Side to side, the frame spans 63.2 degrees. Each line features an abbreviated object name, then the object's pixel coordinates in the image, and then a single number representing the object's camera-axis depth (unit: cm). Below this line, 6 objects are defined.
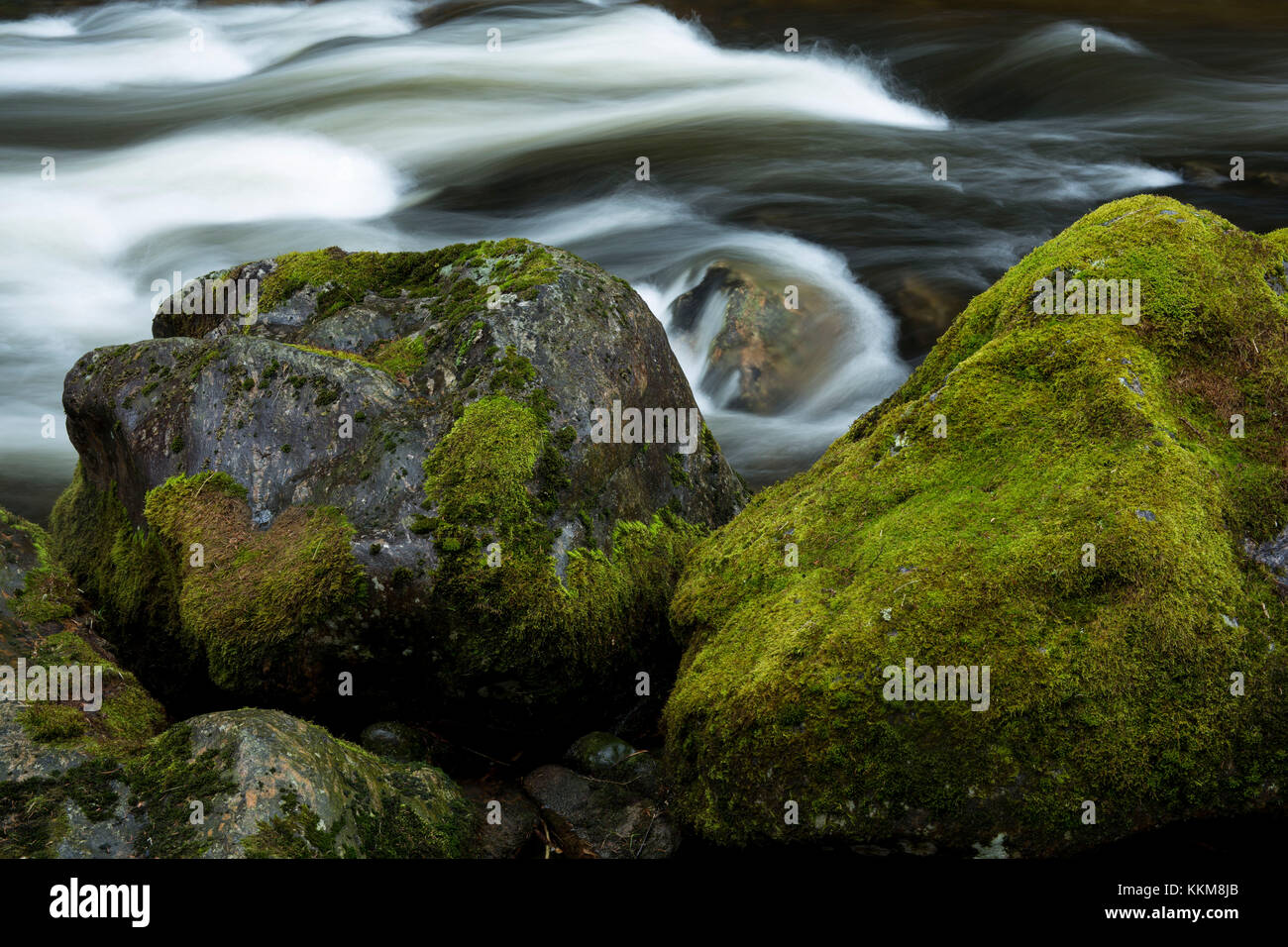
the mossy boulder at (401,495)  535
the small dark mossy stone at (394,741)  538
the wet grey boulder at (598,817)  493
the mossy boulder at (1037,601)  403
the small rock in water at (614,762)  531
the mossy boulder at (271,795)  384
